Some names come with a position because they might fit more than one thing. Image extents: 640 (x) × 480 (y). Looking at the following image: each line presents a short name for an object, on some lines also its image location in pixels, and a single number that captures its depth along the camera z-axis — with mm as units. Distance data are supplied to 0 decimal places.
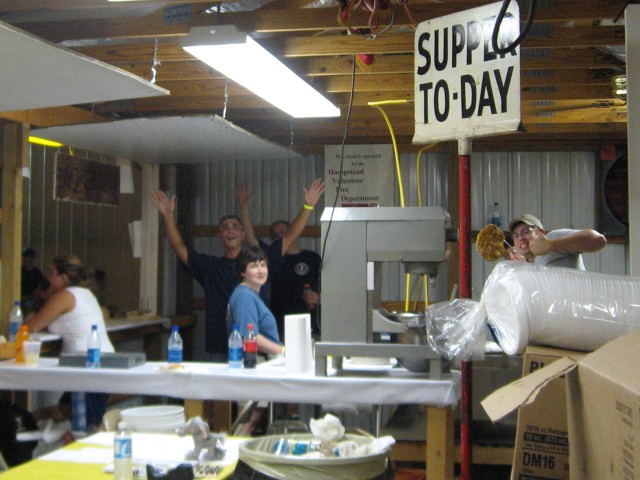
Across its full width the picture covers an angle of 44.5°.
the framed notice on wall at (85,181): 6848
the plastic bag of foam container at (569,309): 2117
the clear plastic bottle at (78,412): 5160
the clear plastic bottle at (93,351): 4648
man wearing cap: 2841
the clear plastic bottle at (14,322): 5453
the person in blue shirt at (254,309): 5145
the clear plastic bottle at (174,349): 4824
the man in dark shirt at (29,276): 7215
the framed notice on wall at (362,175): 8203
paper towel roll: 4328
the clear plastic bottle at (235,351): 4617
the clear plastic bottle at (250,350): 4586
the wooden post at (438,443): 4008
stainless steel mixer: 3824
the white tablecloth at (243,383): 4008
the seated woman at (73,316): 5421
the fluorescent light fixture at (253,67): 3613
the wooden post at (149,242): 7734
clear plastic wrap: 2568
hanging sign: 2484
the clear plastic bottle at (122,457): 2488
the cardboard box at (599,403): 1461
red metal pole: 2420
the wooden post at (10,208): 5699
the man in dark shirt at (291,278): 7461
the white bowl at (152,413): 3373
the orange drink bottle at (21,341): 4941
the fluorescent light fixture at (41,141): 6045
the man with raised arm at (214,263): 6707
